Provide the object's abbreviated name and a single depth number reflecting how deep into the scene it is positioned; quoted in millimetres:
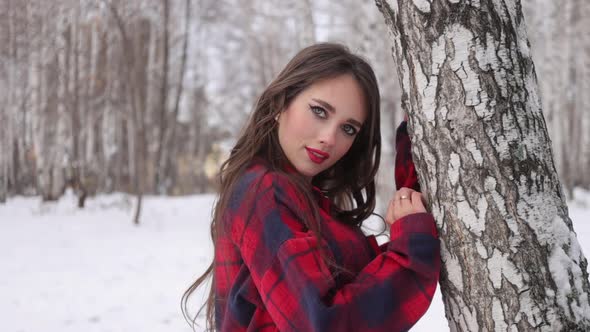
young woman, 1110
